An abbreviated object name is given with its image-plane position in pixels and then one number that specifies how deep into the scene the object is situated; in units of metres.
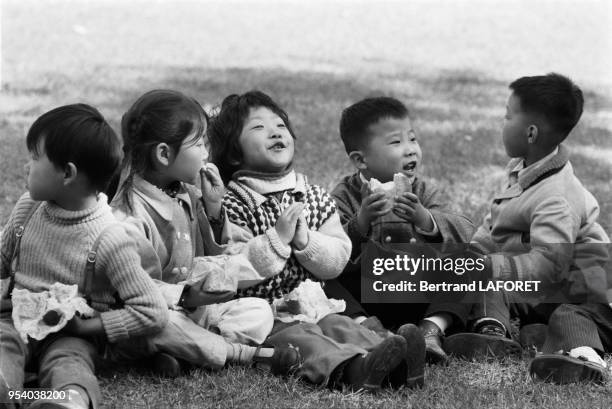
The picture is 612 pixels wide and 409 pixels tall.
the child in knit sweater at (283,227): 7.20
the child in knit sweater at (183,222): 7.26
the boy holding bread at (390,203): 8.27
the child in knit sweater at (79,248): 6.62
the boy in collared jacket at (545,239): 7.85
